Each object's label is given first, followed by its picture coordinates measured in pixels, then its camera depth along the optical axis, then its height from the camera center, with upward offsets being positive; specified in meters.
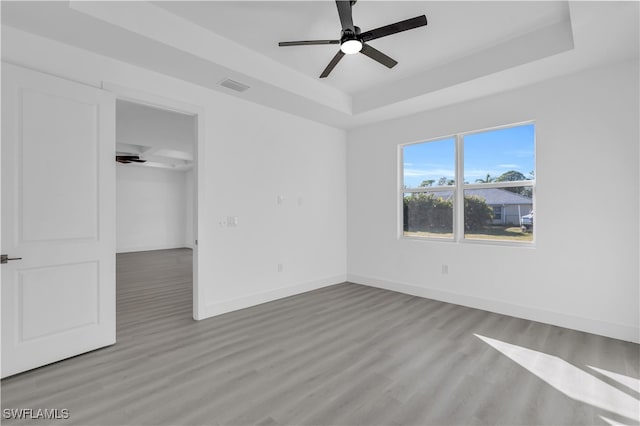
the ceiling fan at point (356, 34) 2.30 +1.44
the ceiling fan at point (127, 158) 8.55 +1.54
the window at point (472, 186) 3.78 +0.37
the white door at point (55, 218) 2.37 -0.04
